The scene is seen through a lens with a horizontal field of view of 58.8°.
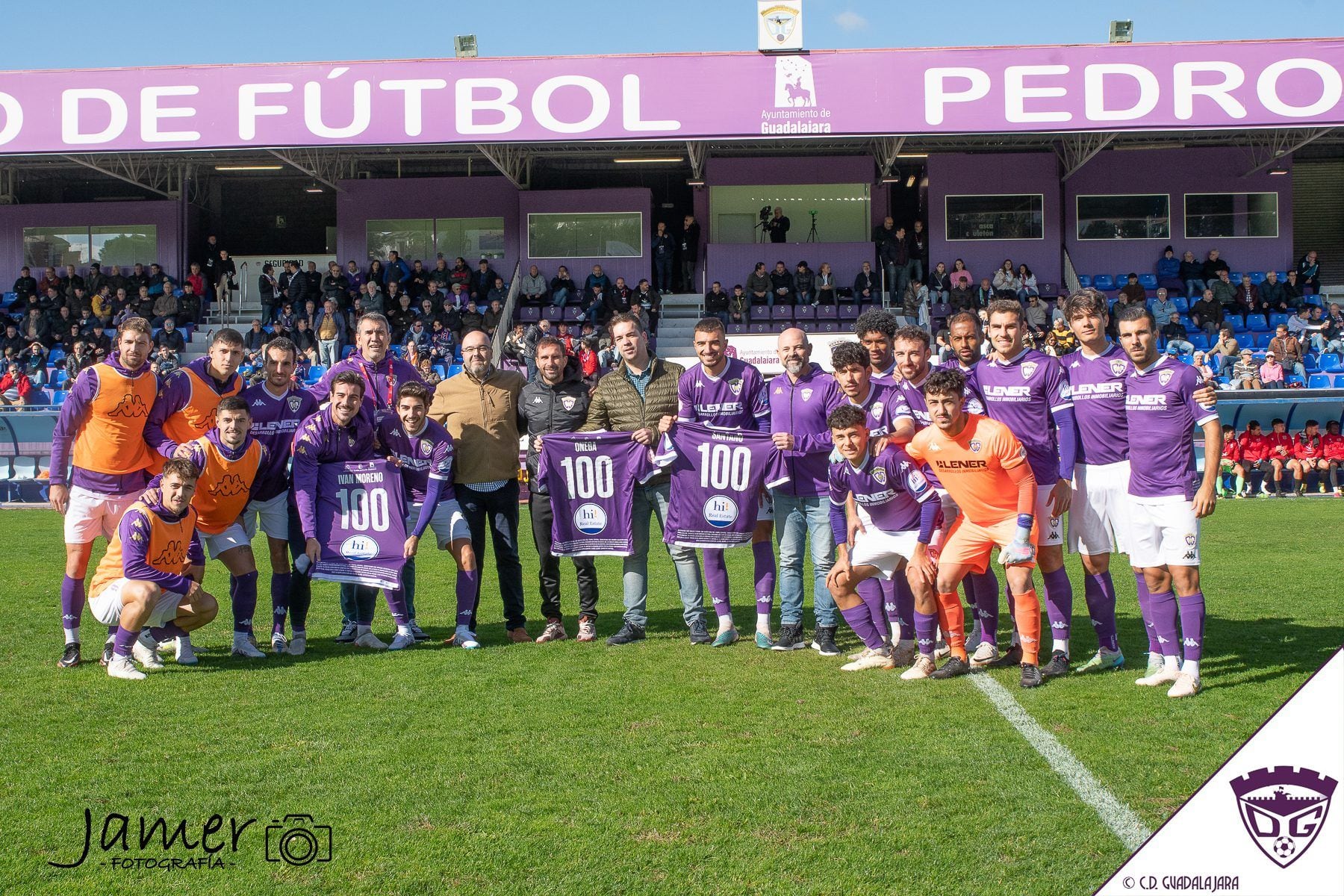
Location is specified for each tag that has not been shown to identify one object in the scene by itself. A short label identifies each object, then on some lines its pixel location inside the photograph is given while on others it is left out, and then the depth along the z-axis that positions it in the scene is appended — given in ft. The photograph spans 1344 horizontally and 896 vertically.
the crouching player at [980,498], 20.08
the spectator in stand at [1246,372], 67.36
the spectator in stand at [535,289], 91.15
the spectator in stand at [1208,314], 81.71
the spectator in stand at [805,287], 87.97
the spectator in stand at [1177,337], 75.97
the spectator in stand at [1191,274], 88.89
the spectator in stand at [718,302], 88.17
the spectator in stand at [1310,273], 88.28
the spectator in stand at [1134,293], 83.66
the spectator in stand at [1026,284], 86.17
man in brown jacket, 25.04
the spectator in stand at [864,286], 88.38
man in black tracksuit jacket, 25.29
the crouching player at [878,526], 21.08
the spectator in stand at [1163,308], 82.48
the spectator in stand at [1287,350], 73.20
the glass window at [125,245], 101.91
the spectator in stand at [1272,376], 69.31
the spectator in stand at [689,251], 96.17
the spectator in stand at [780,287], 87.81
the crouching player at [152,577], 21.57
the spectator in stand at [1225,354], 72.59
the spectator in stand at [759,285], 88.28
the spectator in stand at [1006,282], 86.74
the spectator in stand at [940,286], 86.89
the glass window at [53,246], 102.12
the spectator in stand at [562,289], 89.40
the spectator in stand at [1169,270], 91.45
